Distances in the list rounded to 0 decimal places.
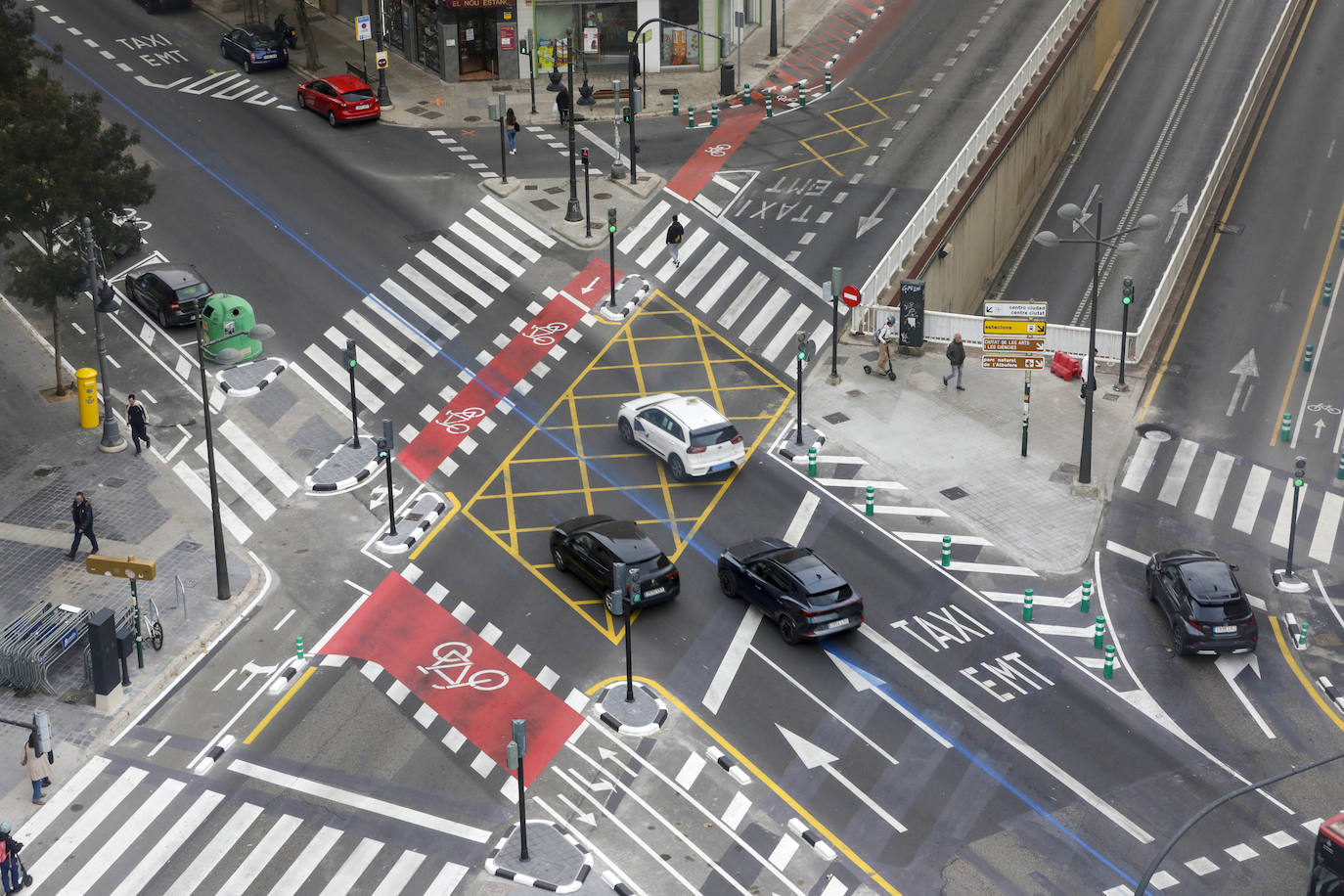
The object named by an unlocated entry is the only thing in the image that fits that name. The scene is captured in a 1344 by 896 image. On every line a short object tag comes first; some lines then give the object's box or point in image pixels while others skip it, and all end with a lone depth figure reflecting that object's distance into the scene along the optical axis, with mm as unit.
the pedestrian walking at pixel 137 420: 47719
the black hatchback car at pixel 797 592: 39344
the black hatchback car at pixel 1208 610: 38844
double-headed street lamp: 42031
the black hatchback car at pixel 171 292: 54125
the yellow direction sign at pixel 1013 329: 48312
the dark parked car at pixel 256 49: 73000
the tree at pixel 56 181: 48500
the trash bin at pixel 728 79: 70500
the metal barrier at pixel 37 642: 38219
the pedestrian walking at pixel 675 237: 58688
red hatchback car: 67875
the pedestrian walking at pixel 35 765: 35125
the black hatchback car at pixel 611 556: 40781
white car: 46125
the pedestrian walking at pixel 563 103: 67125
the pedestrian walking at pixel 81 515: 43062
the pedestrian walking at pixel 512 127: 65875
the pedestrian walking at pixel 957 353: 50906
